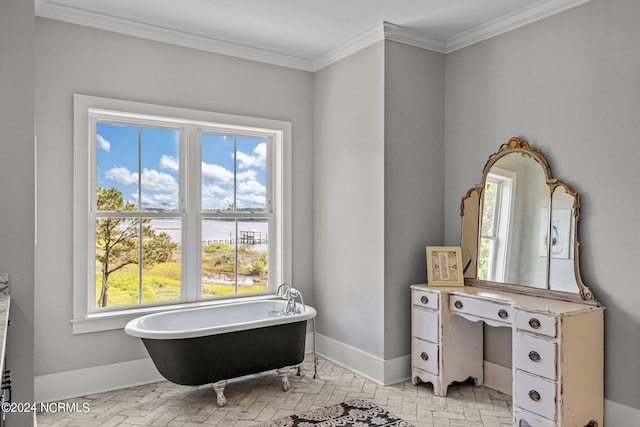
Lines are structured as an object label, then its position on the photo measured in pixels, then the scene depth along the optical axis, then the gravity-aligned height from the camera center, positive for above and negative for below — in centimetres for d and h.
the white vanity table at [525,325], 275 -75
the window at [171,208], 363 +0
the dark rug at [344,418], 304 -137
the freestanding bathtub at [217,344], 315 -94
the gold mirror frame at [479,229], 306 -16
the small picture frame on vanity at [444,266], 372 -45
